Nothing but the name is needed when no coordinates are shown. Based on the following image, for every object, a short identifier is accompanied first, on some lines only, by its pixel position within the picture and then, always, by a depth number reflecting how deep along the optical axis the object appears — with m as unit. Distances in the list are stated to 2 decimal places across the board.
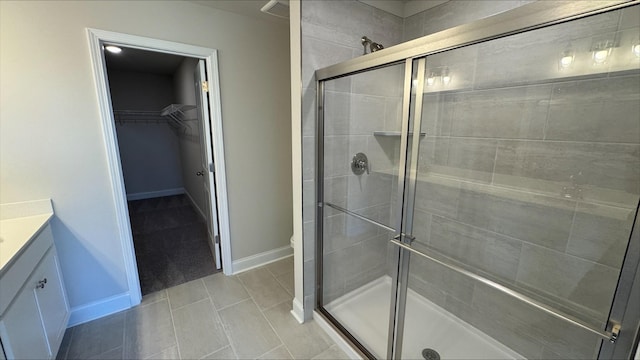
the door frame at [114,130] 1.69
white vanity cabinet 1.04
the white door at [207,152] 2.18
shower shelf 1.84
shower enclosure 1.15
